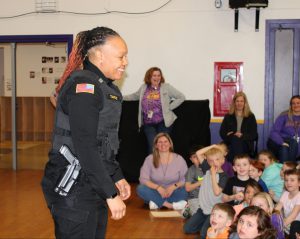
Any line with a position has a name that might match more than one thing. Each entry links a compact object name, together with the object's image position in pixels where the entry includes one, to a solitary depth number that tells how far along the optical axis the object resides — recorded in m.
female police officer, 2.08
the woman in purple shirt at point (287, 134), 7.18
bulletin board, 13.00
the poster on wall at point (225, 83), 8.33
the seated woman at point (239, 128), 7.34
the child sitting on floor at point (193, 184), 5.69
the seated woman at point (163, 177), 6.31
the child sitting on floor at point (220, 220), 3.87
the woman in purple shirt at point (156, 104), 7.74
